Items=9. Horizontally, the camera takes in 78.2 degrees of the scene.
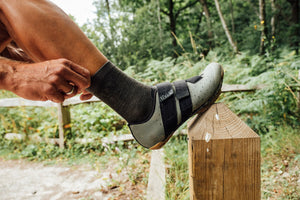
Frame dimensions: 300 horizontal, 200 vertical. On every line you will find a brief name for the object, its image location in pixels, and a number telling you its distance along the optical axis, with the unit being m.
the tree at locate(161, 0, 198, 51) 10.66
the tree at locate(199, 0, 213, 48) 8.20
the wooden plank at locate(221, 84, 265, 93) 2.65
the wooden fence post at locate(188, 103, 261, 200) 0.58
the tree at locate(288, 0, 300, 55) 5.34
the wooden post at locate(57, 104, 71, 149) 3.09
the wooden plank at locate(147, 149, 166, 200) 1.33
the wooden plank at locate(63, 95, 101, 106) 3.10
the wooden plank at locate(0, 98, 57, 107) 3.19
